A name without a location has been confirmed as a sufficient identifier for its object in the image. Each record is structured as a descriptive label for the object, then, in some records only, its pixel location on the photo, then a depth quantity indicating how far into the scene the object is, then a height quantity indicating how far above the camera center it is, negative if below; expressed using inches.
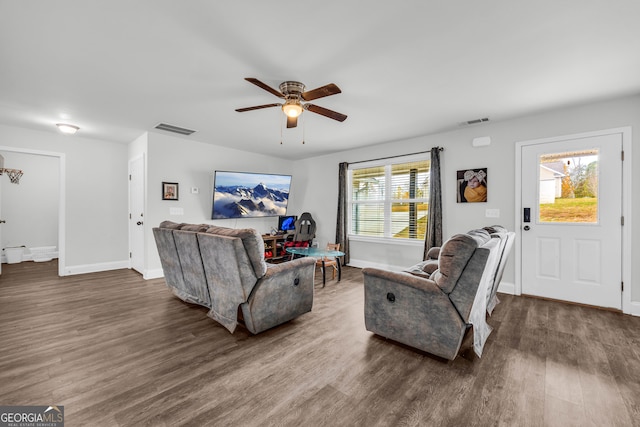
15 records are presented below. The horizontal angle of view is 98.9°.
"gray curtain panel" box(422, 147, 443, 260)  172.9 +4.1
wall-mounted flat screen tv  209.2 +15.2
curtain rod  174.3 +42.1
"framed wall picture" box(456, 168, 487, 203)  160.4 +17.7
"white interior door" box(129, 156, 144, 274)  189.5 -0.8
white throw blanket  79.7 -28.6
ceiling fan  96.4 +43.0
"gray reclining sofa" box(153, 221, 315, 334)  96.3 -25.1
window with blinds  191.2 +11.0
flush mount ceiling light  159.8 +49.3
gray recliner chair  77.7 -26.5
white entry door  126.0 -2.0
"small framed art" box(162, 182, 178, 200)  186.4 +15.0
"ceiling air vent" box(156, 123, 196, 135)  166.0 +52.8
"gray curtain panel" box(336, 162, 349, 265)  223.8 -1.1
